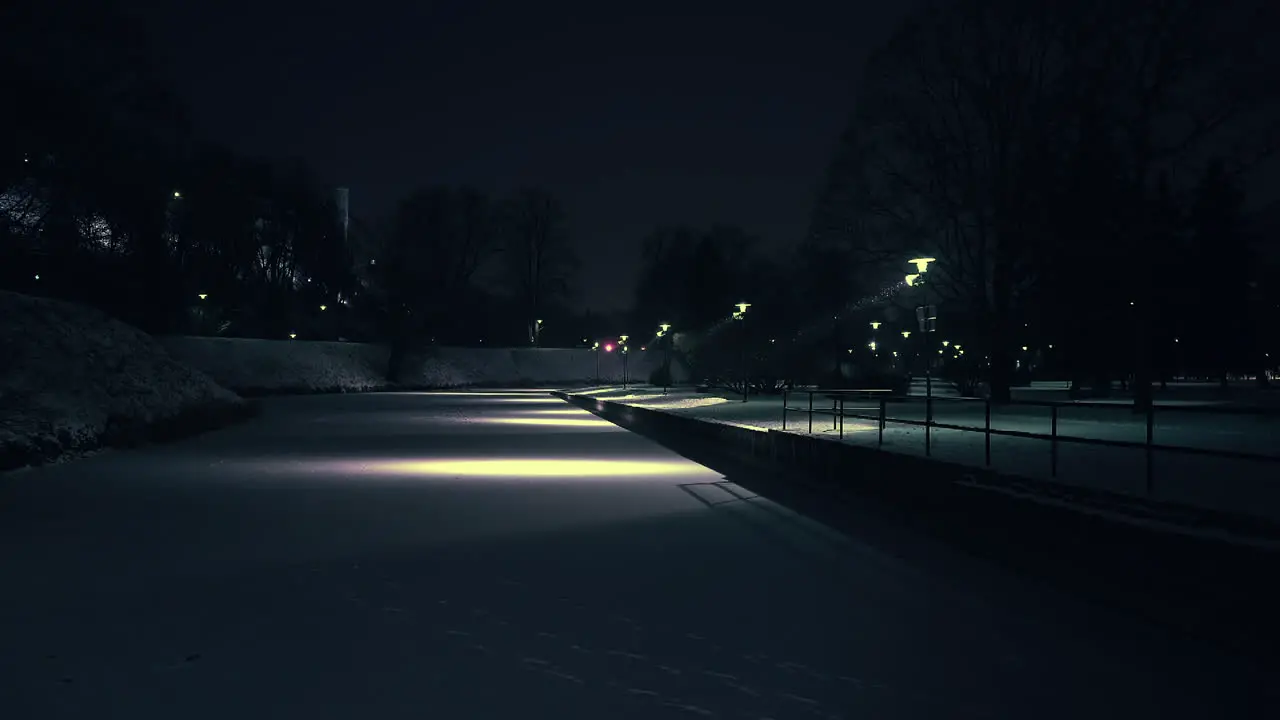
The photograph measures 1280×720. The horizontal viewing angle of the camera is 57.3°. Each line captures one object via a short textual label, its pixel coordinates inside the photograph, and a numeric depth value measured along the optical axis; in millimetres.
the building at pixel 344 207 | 97875
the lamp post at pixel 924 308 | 26006
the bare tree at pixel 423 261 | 98250
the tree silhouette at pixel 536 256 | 113000
